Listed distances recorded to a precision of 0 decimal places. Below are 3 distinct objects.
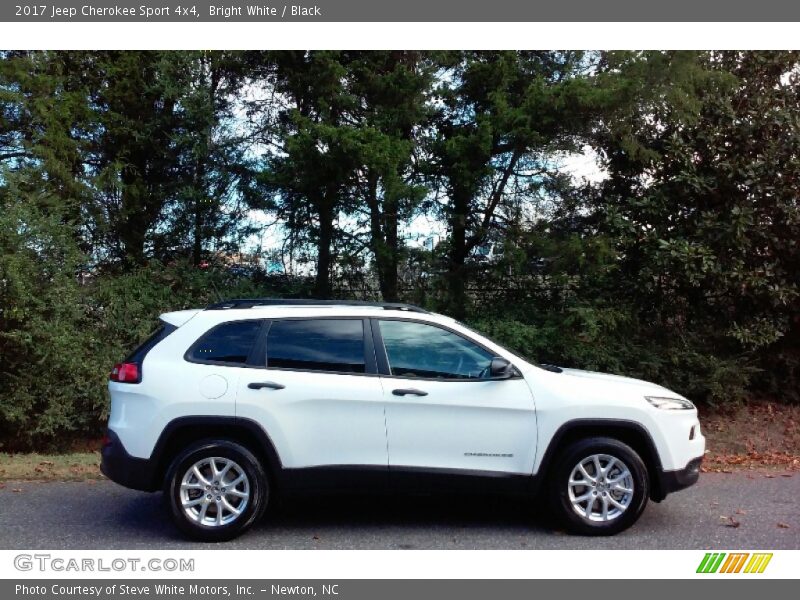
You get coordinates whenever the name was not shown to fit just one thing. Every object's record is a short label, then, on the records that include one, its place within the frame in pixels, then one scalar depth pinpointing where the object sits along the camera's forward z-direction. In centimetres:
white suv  499
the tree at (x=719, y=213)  955
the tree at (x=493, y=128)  955
